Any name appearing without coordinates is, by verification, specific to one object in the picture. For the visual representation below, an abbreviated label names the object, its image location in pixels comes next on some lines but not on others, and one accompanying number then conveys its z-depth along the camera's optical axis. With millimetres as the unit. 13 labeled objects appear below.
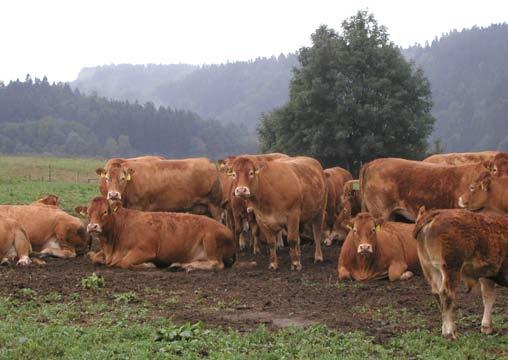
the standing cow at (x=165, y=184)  14461
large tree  42031
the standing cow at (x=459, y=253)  7457
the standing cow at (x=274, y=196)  12562
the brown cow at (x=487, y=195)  12594
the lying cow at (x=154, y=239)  12250
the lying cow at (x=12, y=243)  12148
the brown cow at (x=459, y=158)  16672
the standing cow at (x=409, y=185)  13211
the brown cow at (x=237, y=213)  14609
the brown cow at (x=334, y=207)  16094
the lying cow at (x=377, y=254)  11133
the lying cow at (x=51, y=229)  13359
